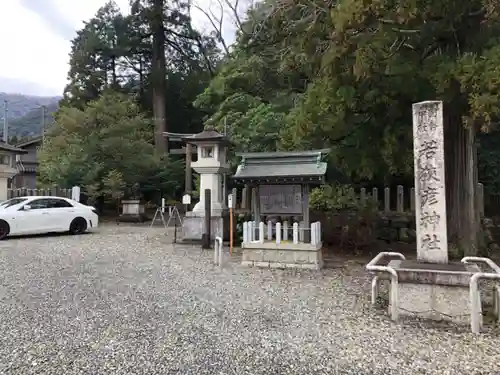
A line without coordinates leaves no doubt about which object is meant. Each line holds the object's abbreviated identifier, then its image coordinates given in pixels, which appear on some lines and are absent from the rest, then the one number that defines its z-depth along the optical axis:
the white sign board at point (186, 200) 11.77
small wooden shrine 7.84
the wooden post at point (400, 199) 11.70
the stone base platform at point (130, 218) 18.42
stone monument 4.47
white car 11.60
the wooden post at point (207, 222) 10.42
